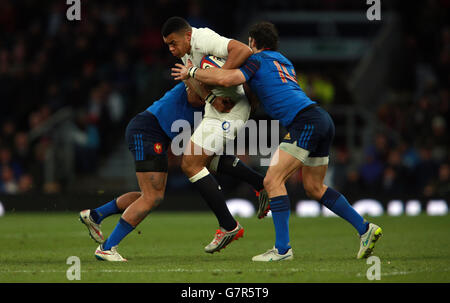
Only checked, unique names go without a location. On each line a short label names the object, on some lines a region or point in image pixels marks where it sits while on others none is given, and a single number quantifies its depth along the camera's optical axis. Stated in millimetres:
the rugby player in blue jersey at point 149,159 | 16359
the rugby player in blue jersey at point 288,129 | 15797
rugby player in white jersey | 16578
